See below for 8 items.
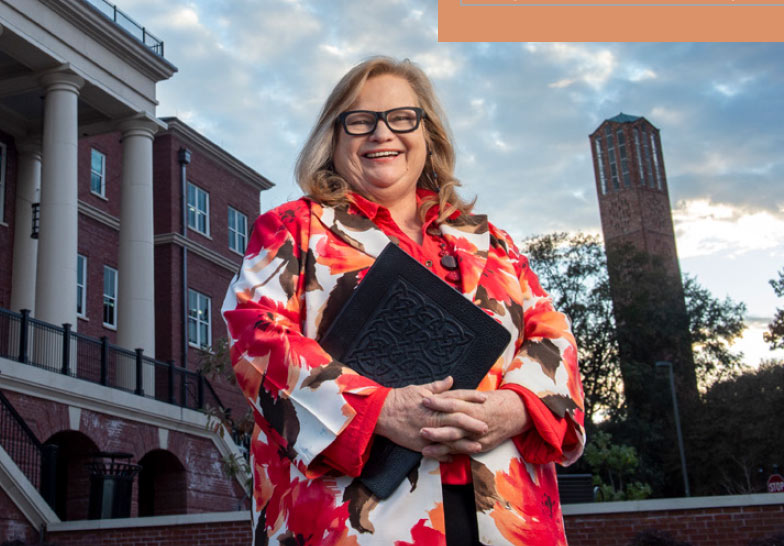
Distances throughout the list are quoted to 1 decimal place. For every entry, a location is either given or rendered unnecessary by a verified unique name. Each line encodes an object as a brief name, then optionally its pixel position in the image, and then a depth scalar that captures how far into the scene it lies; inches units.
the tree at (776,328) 1753.2
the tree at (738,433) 1800.0
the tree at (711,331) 2079.2
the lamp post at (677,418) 1763.5
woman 87.7
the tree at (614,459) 1190.8
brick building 689.0
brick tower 2009.1
